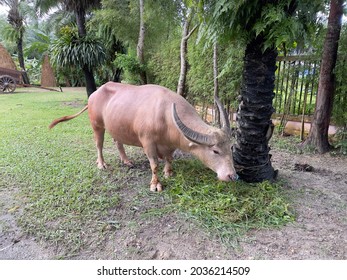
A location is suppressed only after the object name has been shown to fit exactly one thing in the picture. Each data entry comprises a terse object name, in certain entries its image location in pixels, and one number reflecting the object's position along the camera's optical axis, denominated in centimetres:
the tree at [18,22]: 1742
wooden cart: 1377
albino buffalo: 265
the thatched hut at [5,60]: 1739
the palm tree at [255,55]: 243
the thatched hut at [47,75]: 1980
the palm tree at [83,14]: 941
